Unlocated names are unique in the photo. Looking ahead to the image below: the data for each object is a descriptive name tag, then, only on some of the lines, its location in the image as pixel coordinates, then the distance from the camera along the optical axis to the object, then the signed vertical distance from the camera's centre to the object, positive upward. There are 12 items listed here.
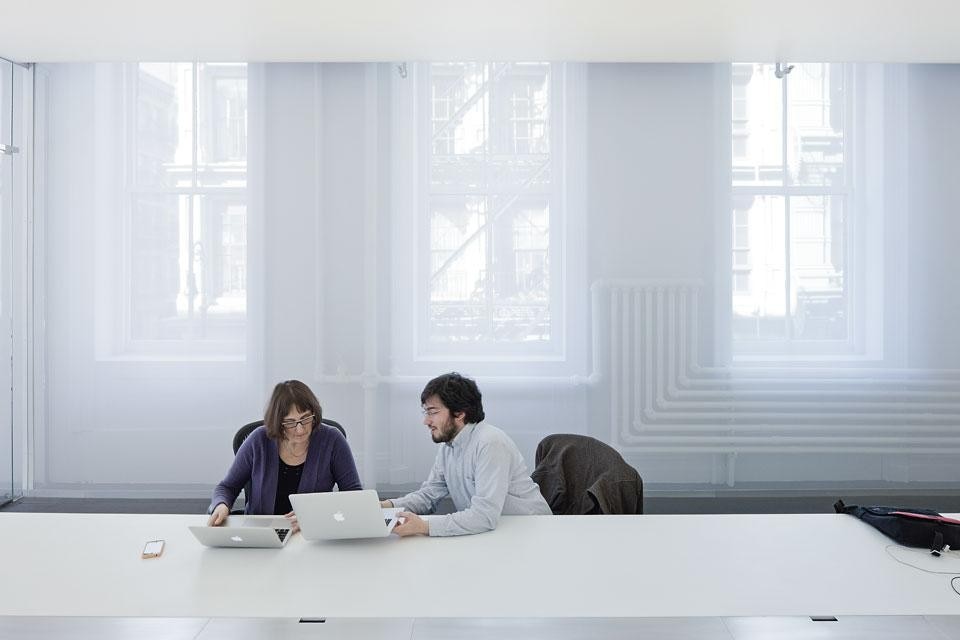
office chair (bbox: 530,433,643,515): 2.93 -0.60
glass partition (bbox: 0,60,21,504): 4.69 +0.26
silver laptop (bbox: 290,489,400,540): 2.32 -0.57
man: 2.67 -0.50
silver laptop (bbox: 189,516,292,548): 2.31 -0.62
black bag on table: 2.35 -0.62
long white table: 1.98 -0.68
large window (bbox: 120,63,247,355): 5.00 +0.68
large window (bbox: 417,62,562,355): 5.00 +0.72
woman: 2.91 -0.53
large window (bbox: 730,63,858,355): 5.05 +0.65
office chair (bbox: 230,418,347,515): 3.40 -0.49
